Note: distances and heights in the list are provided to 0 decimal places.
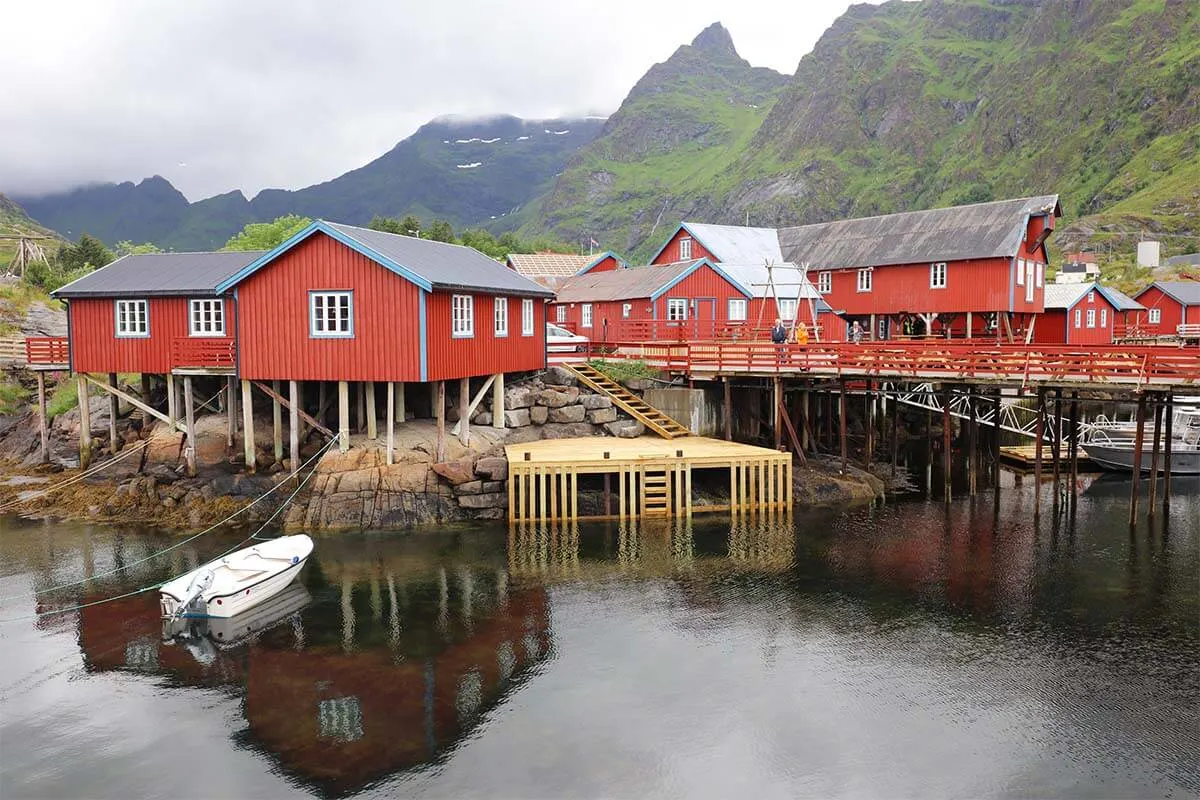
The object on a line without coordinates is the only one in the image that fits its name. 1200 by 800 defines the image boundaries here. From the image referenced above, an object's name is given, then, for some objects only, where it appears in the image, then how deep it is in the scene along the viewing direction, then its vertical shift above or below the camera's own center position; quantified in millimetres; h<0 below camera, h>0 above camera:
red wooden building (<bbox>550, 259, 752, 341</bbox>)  42562 +2083
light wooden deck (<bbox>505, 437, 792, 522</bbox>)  27203 -3948
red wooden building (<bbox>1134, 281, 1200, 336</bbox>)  62125 +2297
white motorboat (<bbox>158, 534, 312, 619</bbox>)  18797 -4790
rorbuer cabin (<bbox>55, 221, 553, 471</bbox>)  26875 +971
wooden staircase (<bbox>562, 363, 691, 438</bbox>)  32875 -2033
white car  38594 +241
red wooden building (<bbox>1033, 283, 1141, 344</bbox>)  49188 +1435
